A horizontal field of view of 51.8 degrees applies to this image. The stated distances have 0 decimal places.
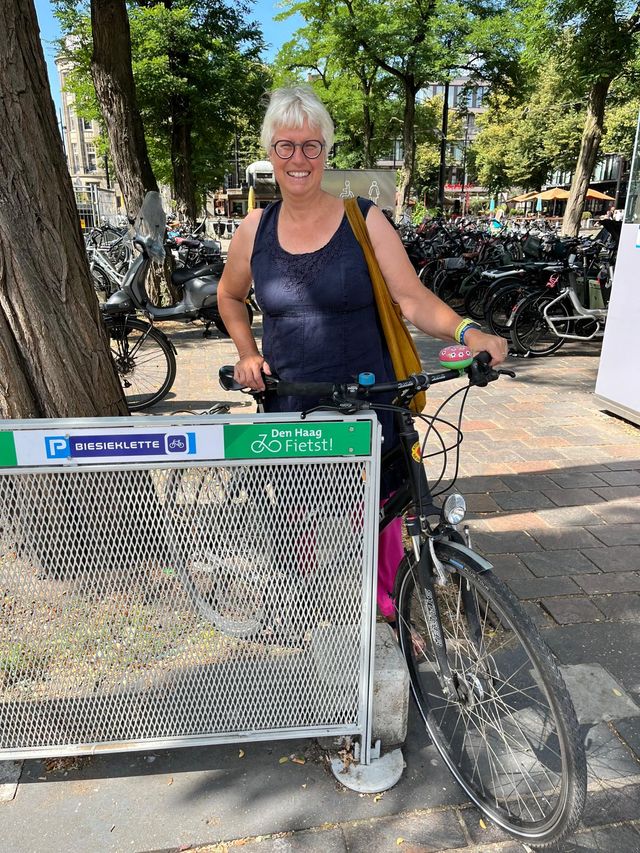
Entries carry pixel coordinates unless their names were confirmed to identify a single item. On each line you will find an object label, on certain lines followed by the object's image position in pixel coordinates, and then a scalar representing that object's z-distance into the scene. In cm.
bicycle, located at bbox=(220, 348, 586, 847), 173
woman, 211
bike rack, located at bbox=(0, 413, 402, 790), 171
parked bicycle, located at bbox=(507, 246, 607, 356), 764
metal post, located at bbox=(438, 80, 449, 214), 2577
